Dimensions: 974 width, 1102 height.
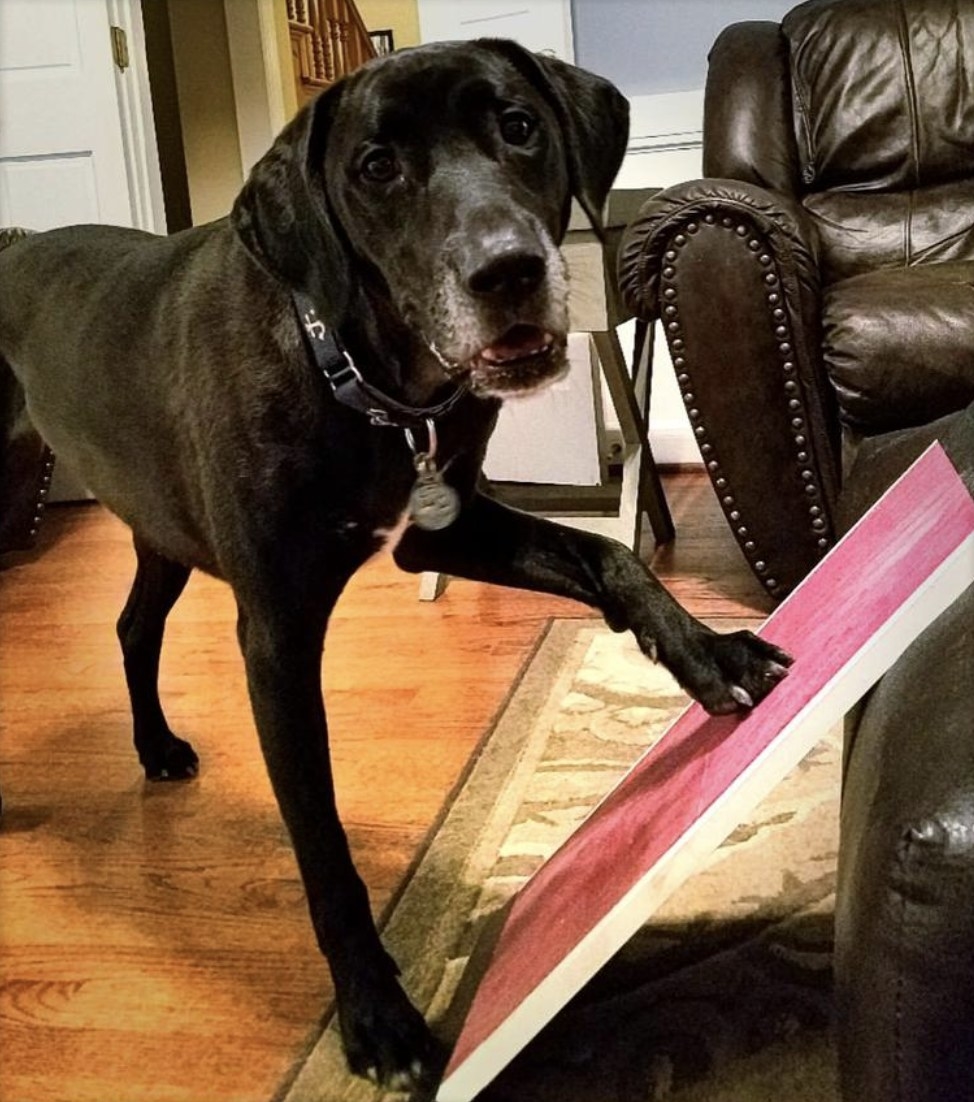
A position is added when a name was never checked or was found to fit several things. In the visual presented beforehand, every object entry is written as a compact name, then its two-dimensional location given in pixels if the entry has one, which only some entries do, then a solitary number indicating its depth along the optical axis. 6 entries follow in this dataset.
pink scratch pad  0.76
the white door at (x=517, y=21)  3.22
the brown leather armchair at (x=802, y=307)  1.90
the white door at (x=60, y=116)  3.31
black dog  1.04
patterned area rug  1.02
